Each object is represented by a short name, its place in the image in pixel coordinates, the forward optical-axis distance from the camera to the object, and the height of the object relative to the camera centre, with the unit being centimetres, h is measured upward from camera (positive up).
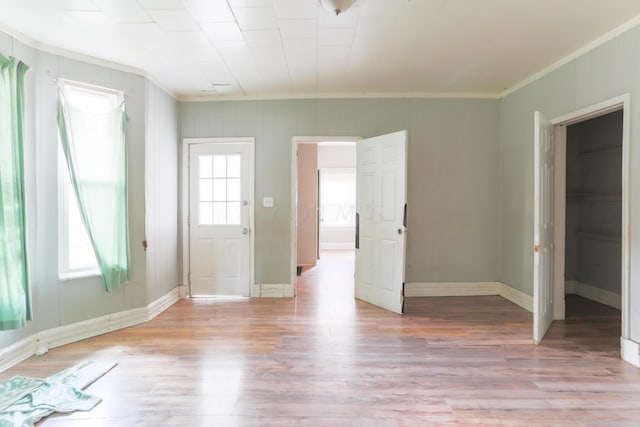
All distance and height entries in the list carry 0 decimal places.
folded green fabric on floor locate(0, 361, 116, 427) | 202 -123
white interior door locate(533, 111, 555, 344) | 300 -13
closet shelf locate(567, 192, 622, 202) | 419 +15
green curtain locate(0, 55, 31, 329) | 251 +3
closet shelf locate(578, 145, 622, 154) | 415 +76
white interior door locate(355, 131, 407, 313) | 393 -15
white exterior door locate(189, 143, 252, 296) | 461 -21
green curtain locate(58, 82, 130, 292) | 308 +31
